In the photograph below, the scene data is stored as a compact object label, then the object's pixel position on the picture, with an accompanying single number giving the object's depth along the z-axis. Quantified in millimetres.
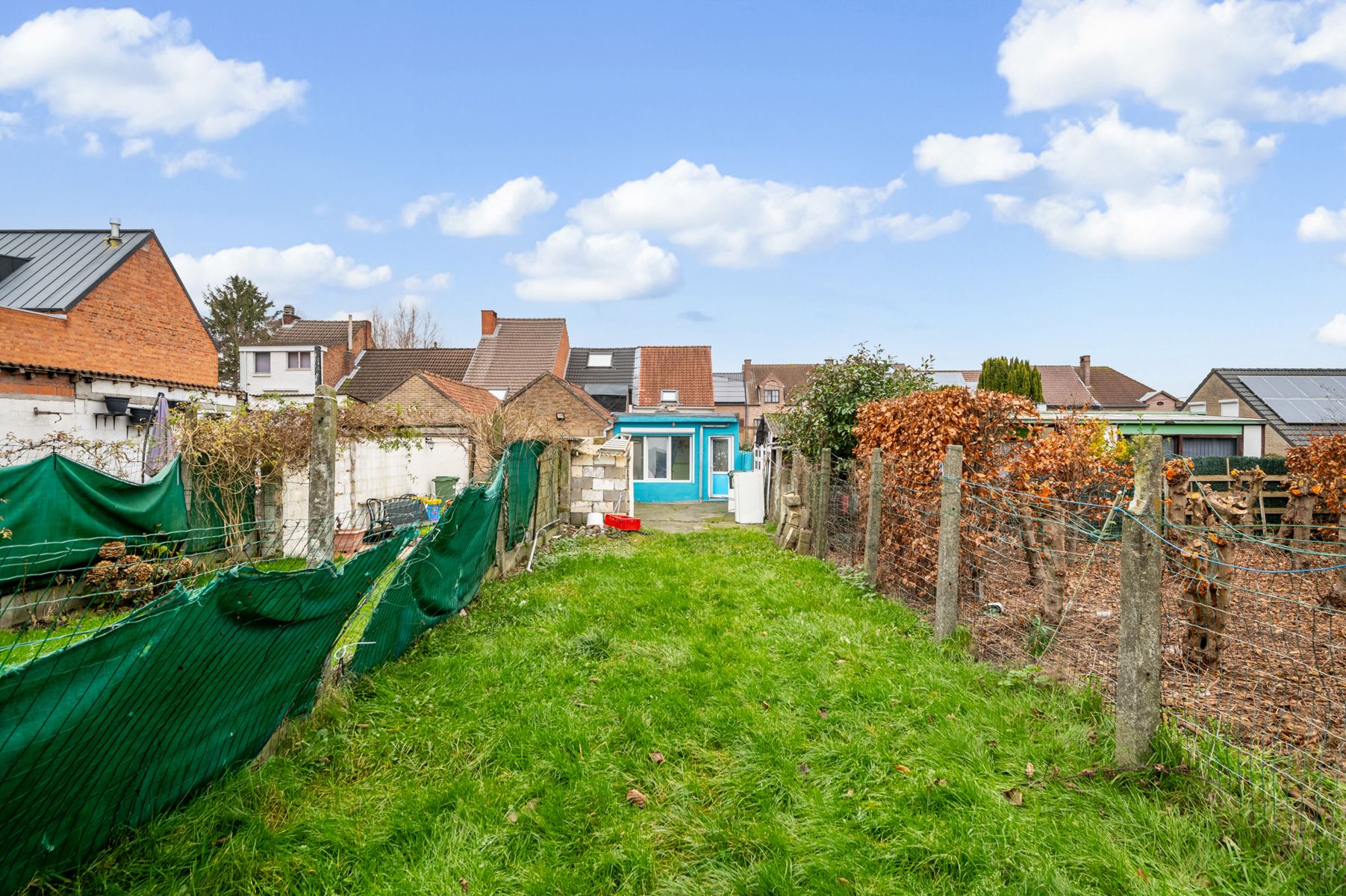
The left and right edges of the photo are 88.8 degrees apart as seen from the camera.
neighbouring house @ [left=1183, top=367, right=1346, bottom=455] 23422
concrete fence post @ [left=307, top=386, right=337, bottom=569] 5145
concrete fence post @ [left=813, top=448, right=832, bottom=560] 10164
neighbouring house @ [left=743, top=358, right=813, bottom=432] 54969
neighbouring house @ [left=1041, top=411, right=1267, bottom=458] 21734
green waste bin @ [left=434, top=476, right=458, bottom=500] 17922
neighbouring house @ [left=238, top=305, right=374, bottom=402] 37500
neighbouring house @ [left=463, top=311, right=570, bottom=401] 37906
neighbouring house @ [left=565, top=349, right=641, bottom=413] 39438
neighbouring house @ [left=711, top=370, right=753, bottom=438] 50281
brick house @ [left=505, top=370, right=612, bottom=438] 26031
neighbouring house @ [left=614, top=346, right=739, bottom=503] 23484
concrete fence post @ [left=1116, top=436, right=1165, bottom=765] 3367
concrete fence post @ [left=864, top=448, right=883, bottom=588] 7645
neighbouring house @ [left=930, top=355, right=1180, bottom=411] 55938
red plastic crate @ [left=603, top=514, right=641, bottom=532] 13961
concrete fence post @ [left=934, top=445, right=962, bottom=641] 5691
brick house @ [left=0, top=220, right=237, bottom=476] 11516
